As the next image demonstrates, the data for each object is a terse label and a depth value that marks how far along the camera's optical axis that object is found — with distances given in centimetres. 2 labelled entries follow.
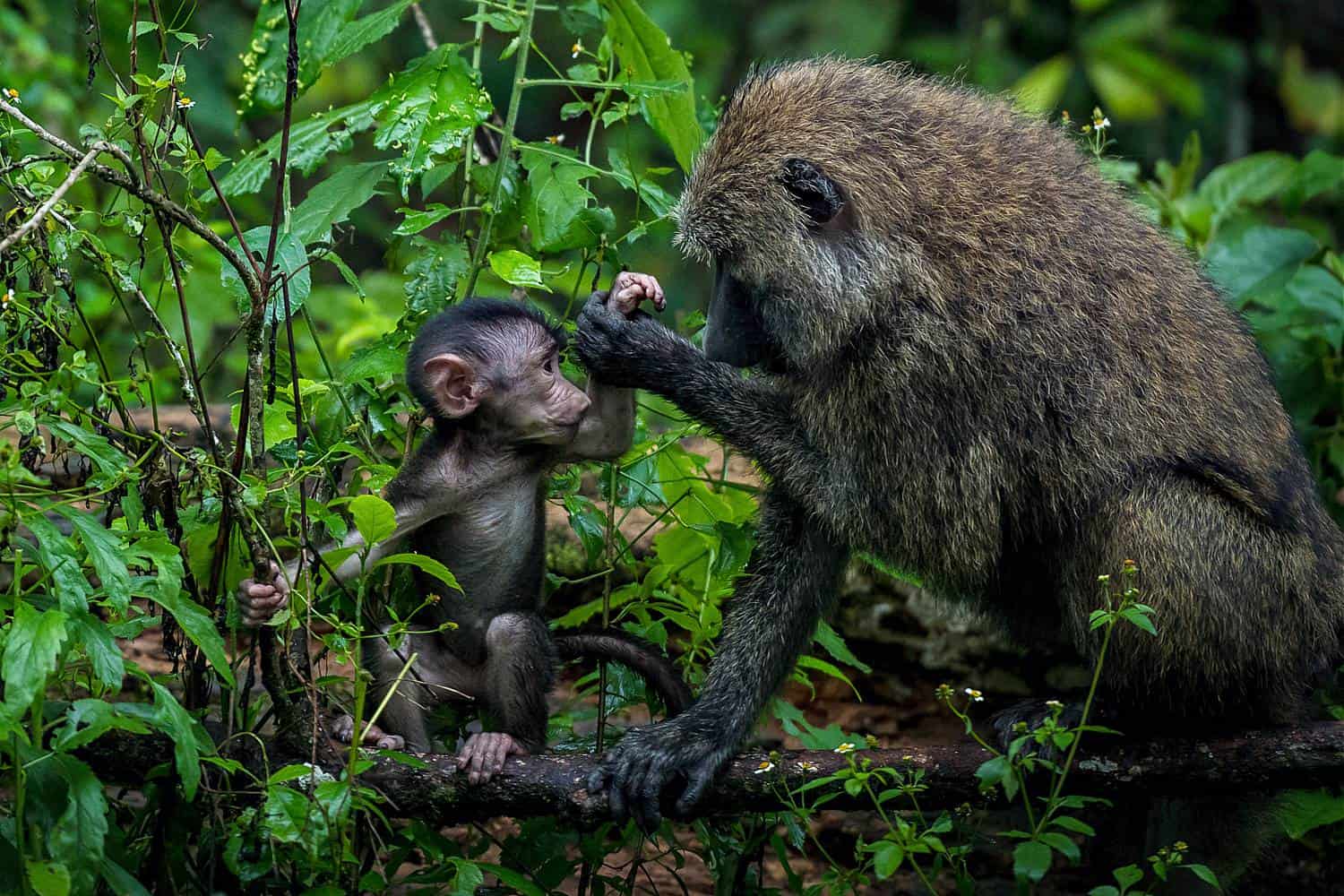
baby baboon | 776
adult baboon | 777
